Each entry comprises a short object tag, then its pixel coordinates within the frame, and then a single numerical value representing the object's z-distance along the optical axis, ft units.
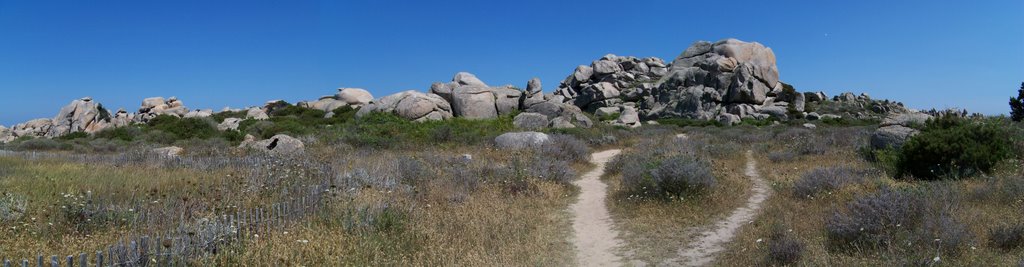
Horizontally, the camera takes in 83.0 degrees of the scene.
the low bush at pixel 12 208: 21.51
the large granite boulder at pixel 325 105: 175.08
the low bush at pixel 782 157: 55.39
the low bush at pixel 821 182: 33.71
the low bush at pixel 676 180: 35.04
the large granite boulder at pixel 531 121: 110.69
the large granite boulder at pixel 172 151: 61.74
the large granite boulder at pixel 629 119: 141.09
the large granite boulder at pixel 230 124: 123.75
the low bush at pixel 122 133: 101.64
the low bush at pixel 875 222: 21.38
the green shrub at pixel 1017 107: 149.69
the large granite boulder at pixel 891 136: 50.57
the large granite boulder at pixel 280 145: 64.53
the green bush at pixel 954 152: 37.65
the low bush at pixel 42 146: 89.62
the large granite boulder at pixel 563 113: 116.98
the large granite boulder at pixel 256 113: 167.67
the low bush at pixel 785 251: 20.75
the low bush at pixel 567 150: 60.90
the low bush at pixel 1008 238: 20.36
